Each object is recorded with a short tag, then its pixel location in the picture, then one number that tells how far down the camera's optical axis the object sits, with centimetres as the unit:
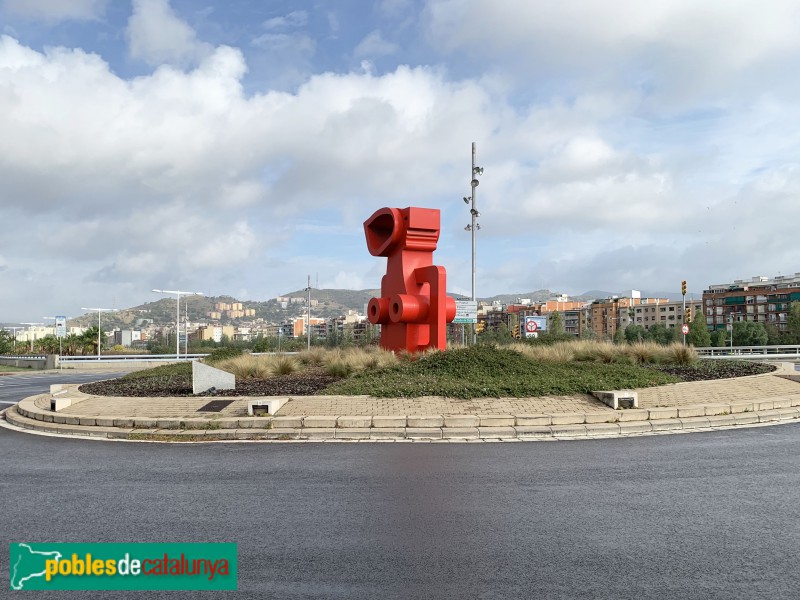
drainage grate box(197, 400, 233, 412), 1256
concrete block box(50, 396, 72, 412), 1360
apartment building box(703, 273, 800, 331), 11862
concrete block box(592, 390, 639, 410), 1259
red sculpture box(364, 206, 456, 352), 2217
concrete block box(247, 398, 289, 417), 1202
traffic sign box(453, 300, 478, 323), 3105
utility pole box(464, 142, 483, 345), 3055
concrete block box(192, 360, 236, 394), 1480
